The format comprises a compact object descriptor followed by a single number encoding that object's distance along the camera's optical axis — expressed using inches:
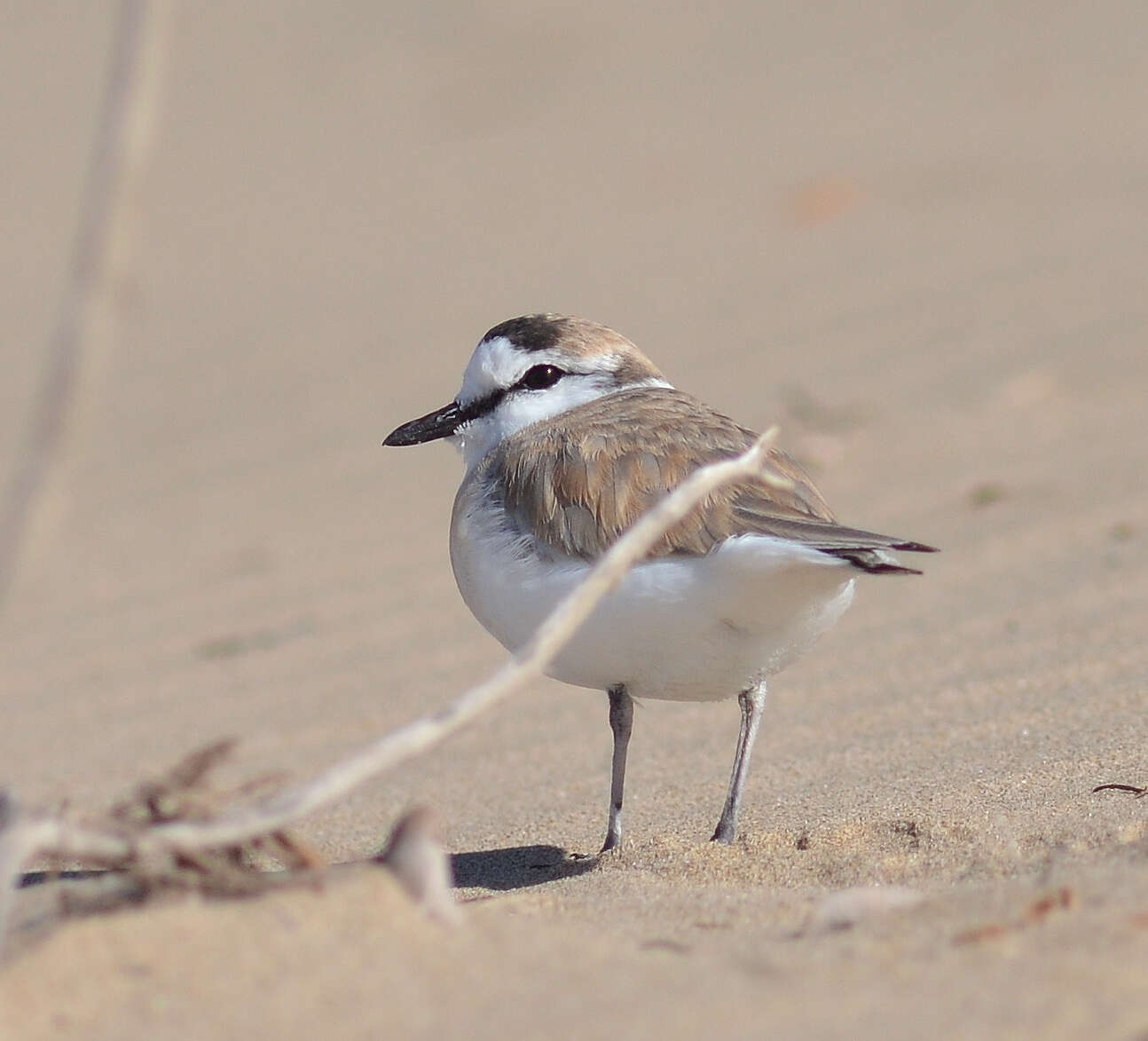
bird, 289.0
